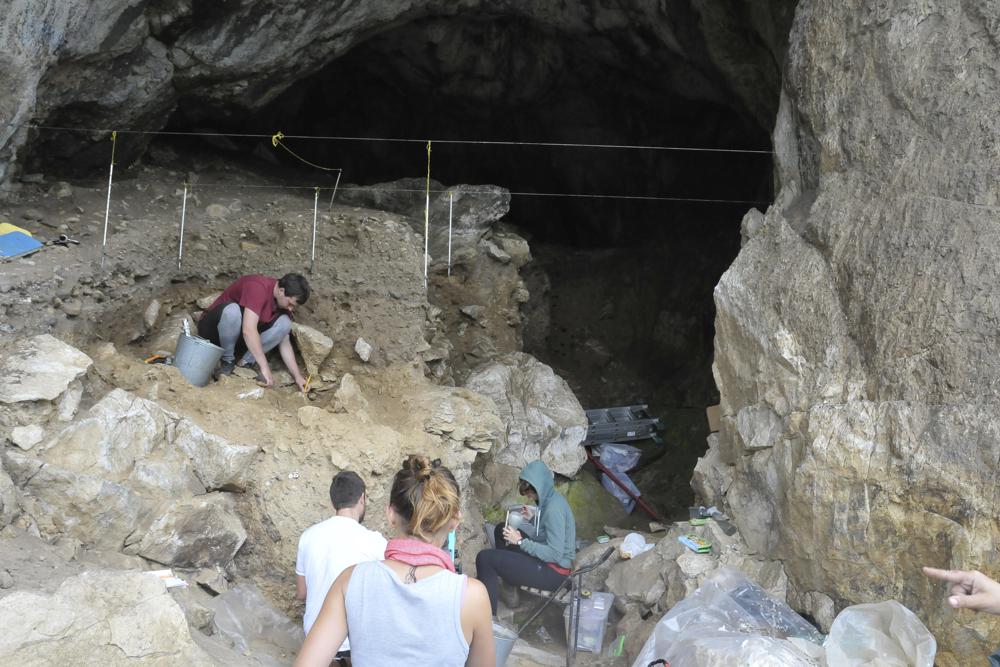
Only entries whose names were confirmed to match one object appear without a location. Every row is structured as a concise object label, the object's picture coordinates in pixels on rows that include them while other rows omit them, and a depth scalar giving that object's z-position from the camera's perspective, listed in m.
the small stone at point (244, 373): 5.47
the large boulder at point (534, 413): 6.57
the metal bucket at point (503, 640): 3.84
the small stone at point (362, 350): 5.95
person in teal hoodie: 4.87
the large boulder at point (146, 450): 4.15
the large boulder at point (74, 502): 3.87
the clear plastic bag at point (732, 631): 3.53
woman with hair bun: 2.20
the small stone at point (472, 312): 7.22
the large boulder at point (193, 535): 4.19
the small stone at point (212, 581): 4.14
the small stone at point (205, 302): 6.02
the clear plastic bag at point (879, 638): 3.38
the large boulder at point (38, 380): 4.03
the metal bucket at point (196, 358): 5.09
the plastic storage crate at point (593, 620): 4.80
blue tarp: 5.30
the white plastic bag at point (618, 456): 7.35
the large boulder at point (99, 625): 2.37
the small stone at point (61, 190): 6.23
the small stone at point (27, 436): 3.94
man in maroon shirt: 5.32
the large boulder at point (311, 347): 5.76
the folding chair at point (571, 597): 4.62
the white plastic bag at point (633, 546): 5.29
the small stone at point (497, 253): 7.50
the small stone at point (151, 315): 5.67
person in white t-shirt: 3.30
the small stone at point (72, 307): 5.20
